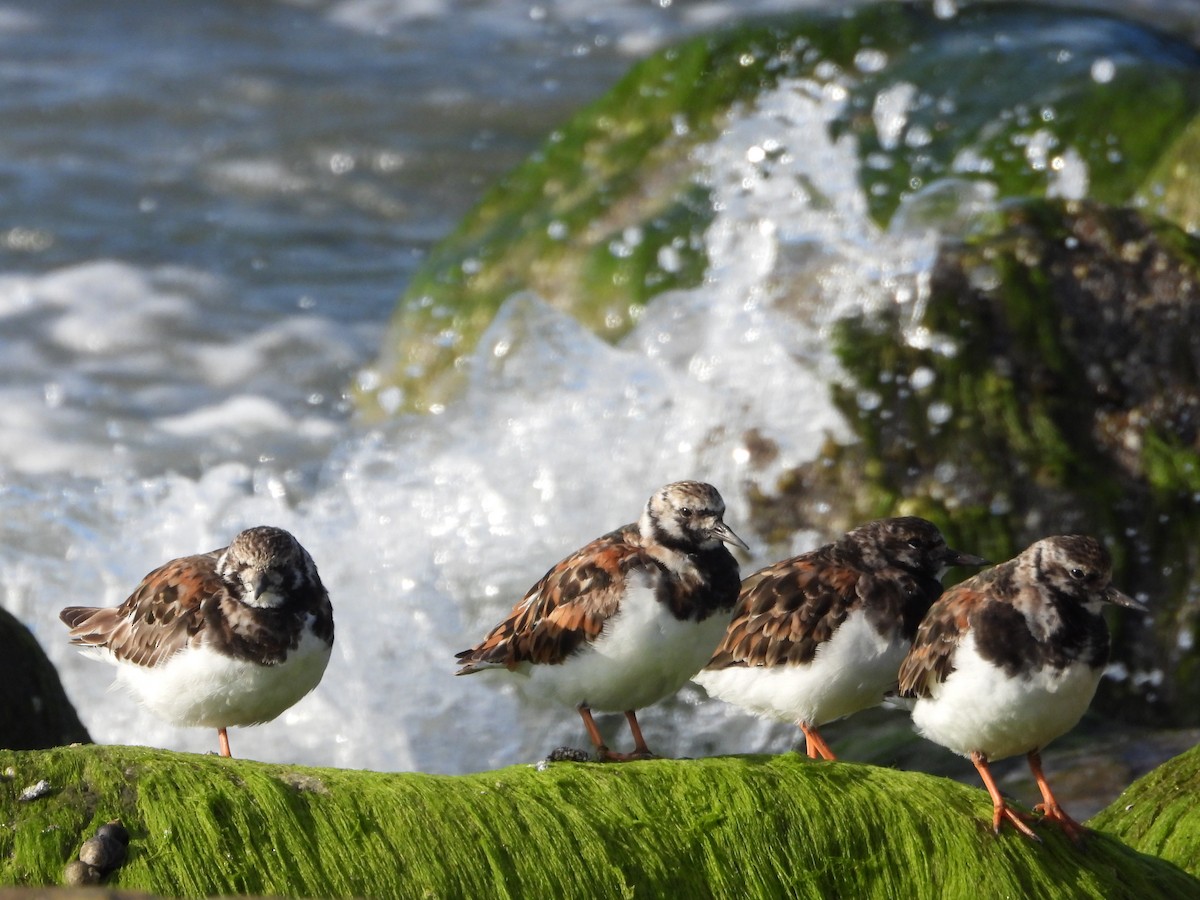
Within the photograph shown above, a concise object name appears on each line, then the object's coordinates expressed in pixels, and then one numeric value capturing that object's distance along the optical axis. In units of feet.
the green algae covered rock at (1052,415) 54.13
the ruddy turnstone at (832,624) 36.17
